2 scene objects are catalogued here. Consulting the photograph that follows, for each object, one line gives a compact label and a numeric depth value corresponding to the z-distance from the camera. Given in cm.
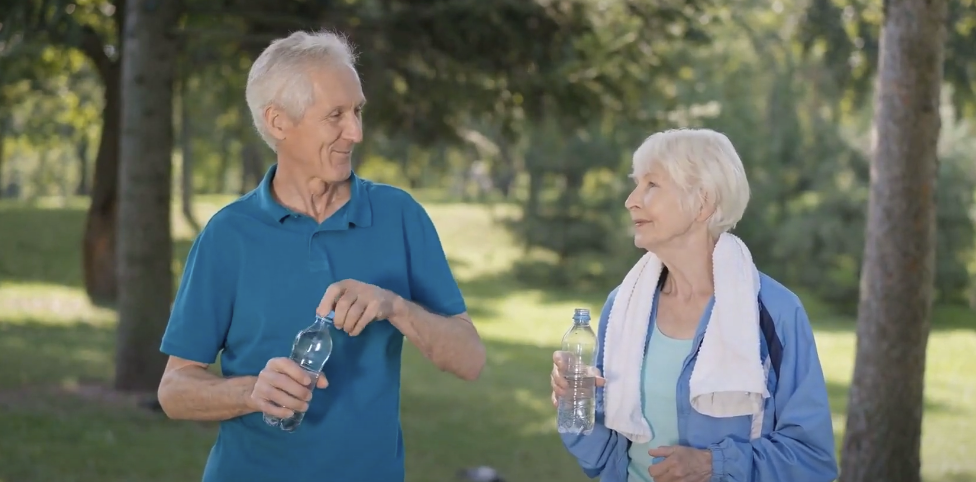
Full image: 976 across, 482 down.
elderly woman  336
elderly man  331
